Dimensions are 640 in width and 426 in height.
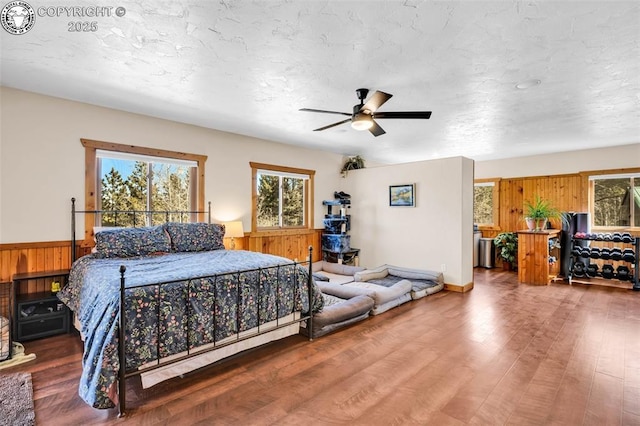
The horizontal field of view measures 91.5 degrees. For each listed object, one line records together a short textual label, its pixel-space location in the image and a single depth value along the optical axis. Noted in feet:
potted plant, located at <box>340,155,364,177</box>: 24.26
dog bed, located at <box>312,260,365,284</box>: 18.32
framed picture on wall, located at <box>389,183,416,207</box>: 19.83
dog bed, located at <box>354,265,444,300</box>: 17.07
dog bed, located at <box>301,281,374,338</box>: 11.32
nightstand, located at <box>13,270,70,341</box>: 10.77
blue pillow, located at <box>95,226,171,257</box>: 11.78
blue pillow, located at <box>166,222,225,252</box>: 13.70
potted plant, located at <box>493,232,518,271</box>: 23.79
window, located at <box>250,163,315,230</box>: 19.61
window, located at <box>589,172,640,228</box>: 21.18
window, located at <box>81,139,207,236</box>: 13.46
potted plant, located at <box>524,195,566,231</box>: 19.99
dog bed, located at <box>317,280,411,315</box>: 13.90
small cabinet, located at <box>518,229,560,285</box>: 19.47
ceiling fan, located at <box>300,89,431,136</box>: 10.30
